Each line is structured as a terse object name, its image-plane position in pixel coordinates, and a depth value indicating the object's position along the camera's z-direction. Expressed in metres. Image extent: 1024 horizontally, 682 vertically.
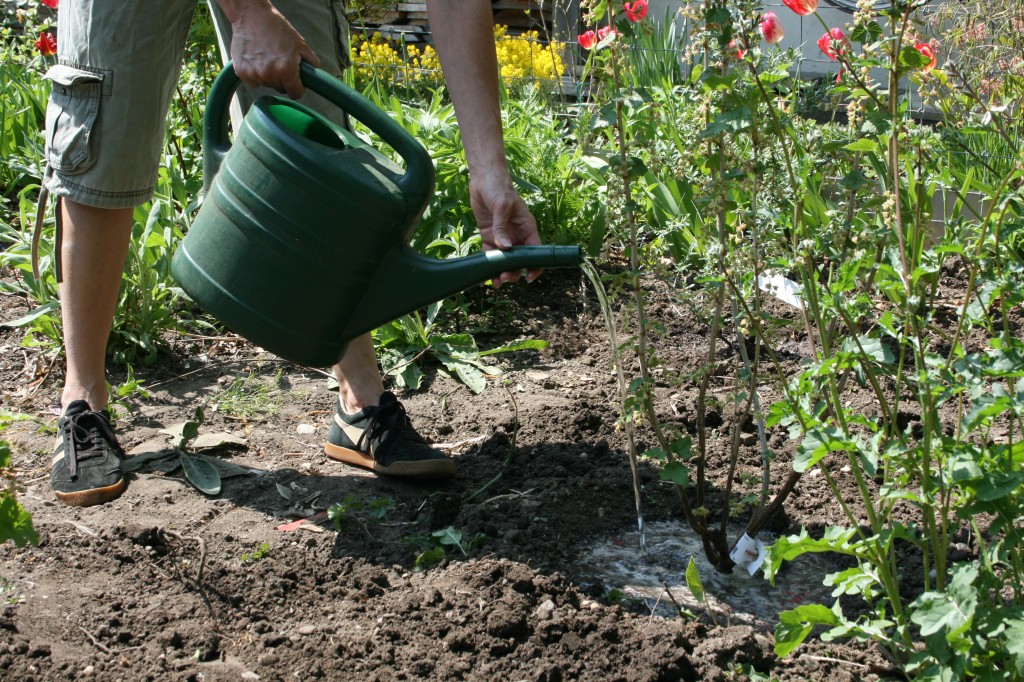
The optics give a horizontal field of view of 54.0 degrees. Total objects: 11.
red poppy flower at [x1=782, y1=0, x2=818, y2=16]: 2.19
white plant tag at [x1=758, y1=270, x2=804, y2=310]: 2.98
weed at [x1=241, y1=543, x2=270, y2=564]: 1.91
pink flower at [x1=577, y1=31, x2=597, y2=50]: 3.16
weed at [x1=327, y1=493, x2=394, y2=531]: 2.04
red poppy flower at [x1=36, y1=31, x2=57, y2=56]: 4.04
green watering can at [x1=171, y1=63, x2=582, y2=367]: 1.66
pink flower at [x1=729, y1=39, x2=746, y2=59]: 1.43
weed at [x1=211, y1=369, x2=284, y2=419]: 2.65
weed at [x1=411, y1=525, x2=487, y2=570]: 1.90
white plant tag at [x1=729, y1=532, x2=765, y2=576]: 1.83
